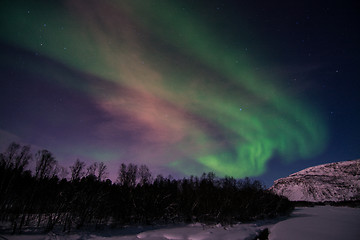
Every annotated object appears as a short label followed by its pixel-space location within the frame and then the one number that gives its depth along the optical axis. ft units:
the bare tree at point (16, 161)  120.88
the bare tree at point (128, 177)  182.50
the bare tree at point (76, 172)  126.62
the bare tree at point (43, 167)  122.31
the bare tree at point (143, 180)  188.45
